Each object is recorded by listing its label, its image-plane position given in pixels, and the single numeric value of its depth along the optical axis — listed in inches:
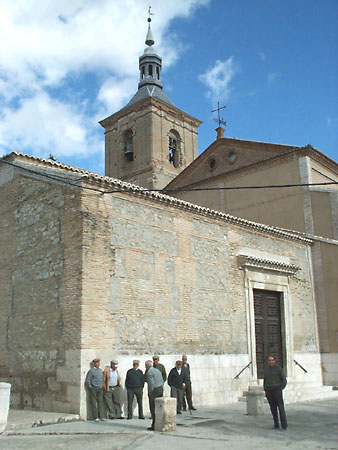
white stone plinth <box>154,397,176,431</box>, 335.3
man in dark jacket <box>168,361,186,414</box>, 441.1
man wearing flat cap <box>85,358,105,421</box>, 389.7
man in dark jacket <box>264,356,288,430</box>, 354.3
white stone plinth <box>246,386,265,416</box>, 427.5
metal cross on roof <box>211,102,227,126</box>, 934.4
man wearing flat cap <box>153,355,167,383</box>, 421.7
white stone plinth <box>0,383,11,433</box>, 339.0
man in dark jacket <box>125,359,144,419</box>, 403.9
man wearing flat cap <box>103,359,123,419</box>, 396.2
